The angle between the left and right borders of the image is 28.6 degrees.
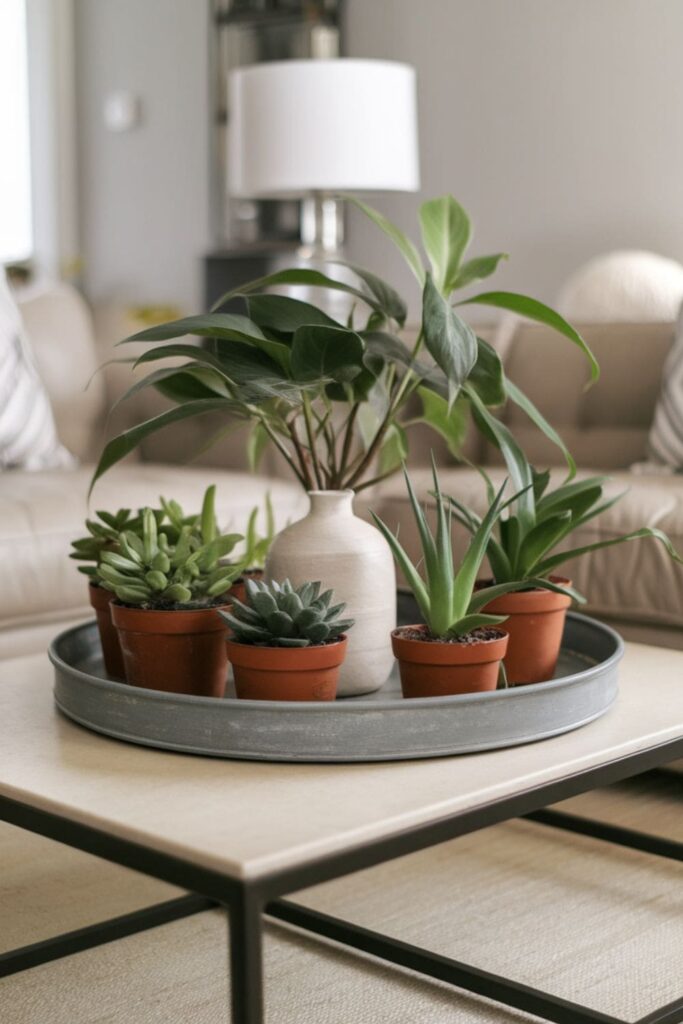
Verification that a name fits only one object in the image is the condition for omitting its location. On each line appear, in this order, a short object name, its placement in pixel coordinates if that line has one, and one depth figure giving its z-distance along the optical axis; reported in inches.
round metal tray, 38.9
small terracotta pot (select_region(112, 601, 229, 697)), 44.3
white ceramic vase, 46.6
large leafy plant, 45.1
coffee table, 31.2
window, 228.7
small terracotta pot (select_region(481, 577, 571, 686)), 47.4
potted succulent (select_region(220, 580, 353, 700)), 40.8
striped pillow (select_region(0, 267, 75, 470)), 100.3
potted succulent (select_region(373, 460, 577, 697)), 42.4
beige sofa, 79.7
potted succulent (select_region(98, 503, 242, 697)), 44.4
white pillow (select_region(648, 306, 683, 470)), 95.6
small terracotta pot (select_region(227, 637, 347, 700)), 40.9
